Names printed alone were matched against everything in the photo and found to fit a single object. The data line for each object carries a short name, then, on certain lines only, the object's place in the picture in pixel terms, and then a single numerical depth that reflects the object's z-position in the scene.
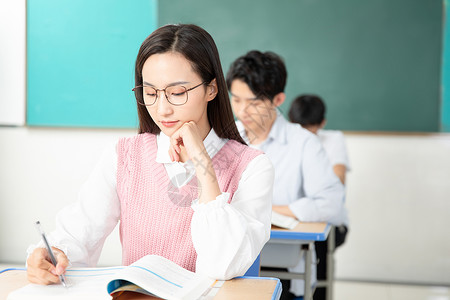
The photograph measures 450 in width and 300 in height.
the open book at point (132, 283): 1.06
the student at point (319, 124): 3.62
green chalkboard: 3.96
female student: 1.27
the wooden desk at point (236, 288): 1.12
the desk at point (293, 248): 2.10
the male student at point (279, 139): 2.61
